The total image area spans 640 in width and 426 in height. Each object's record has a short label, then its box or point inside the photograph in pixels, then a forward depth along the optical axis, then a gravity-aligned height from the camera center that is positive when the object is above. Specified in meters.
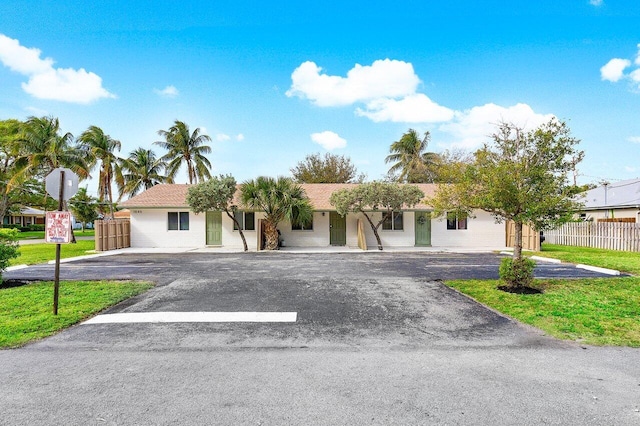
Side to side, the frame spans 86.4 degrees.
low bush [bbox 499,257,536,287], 7.68 -1.31
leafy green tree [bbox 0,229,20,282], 8.48 -0.74
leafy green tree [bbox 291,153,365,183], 38.94 +5.28
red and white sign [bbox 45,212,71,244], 5.91 -0.18
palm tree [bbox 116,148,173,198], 33.06 +4.33
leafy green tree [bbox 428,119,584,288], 7.46 +0.82
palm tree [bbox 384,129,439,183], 35.94 +6.09
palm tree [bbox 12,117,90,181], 23.08 +4.63
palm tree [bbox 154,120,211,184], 32.28 +6.36
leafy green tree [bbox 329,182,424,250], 16.95 +0.90
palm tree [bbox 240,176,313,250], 17.14 +0.73
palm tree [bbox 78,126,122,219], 25.09 +5.00
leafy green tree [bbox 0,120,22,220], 27.52 +5.22
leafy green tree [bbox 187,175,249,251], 16.92 +1.10
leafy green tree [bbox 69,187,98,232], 37.97 +0.86
